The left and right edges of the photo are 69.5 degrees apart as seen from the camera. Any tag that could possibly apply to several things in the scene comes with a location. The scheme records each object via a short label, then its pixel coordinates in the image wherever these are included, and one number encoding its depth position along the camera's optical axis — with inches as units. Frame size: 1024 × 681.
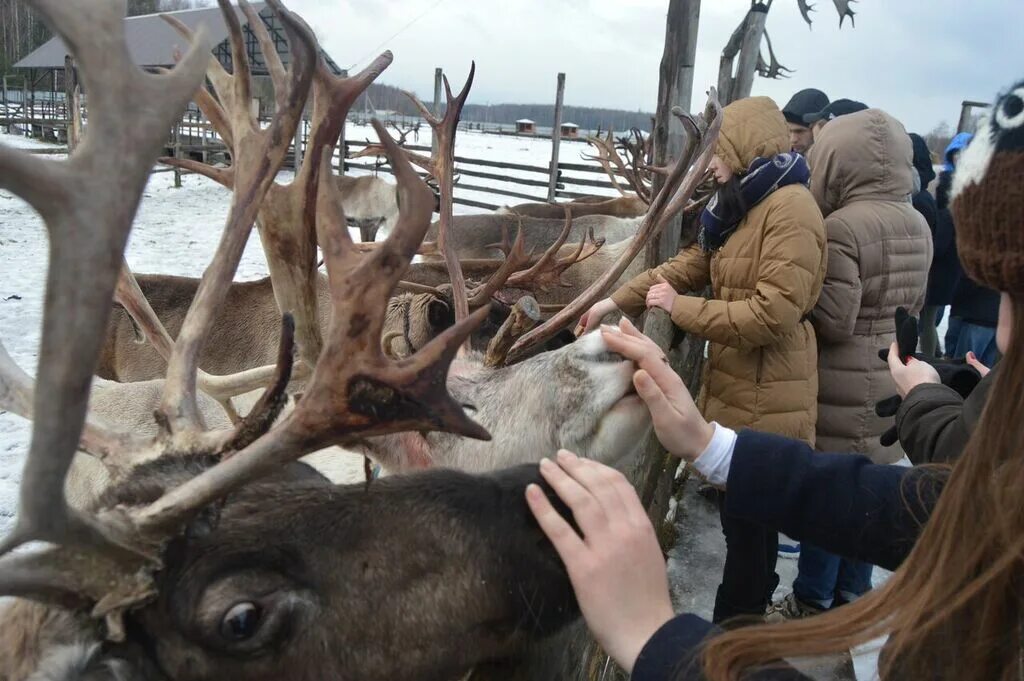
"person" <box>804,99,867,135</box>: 196.9
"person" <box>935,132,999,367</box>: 185.3
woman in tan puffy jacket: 106.4
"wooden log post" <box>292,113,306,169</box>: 655.6
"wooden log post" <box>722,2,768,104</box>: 238.2
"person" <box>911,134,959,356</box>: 194.7
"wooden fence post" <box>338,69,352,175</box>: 736.3
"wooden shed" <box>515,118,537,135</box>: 1875.5
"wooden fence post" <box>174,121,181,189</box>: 710.1
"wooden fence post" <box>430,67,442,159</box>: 579.4
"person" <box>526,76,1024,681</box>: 38.2
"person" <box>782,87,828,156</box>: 210.4
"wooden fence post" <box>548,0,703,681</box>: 121.4
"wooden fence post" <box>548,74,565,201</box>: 565.0
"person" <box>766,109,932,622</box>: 118.3
